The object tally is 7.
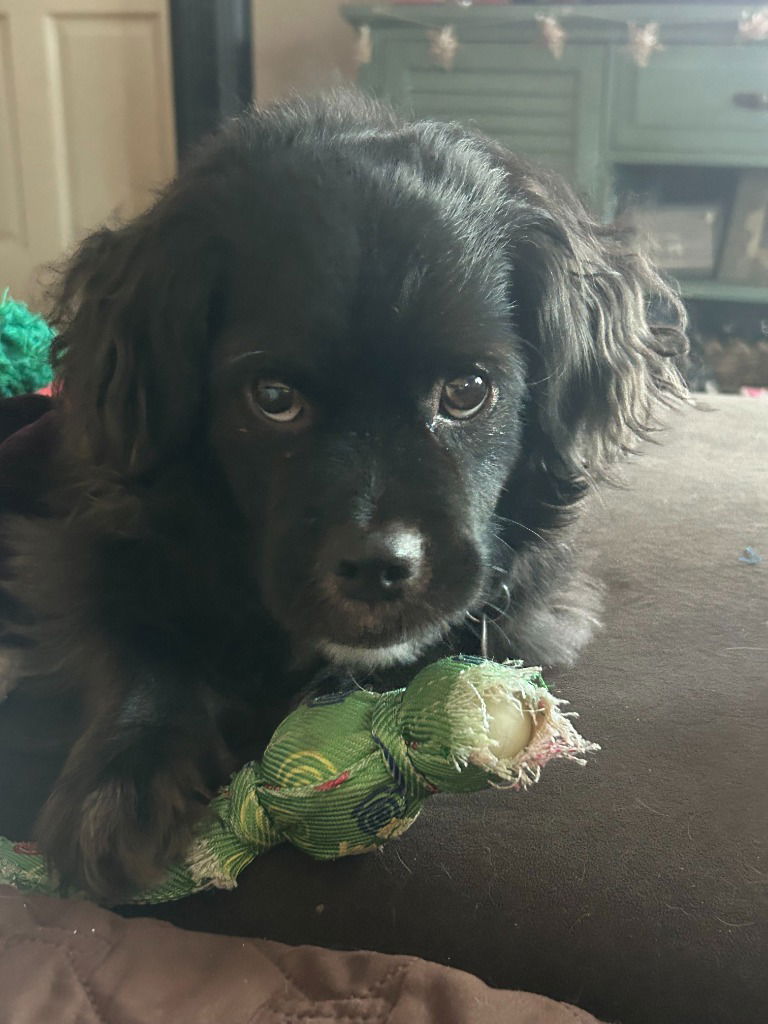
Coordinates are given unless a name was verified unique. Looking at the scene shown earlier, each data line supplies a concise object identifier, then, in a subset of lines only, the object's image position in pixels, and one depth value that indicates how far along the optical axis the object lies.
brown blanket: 0.23
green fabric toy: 0.24
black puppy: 0.30
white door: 1.25
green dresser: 1.01
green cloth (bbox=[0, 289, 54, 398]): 0.50
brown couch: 0.26
